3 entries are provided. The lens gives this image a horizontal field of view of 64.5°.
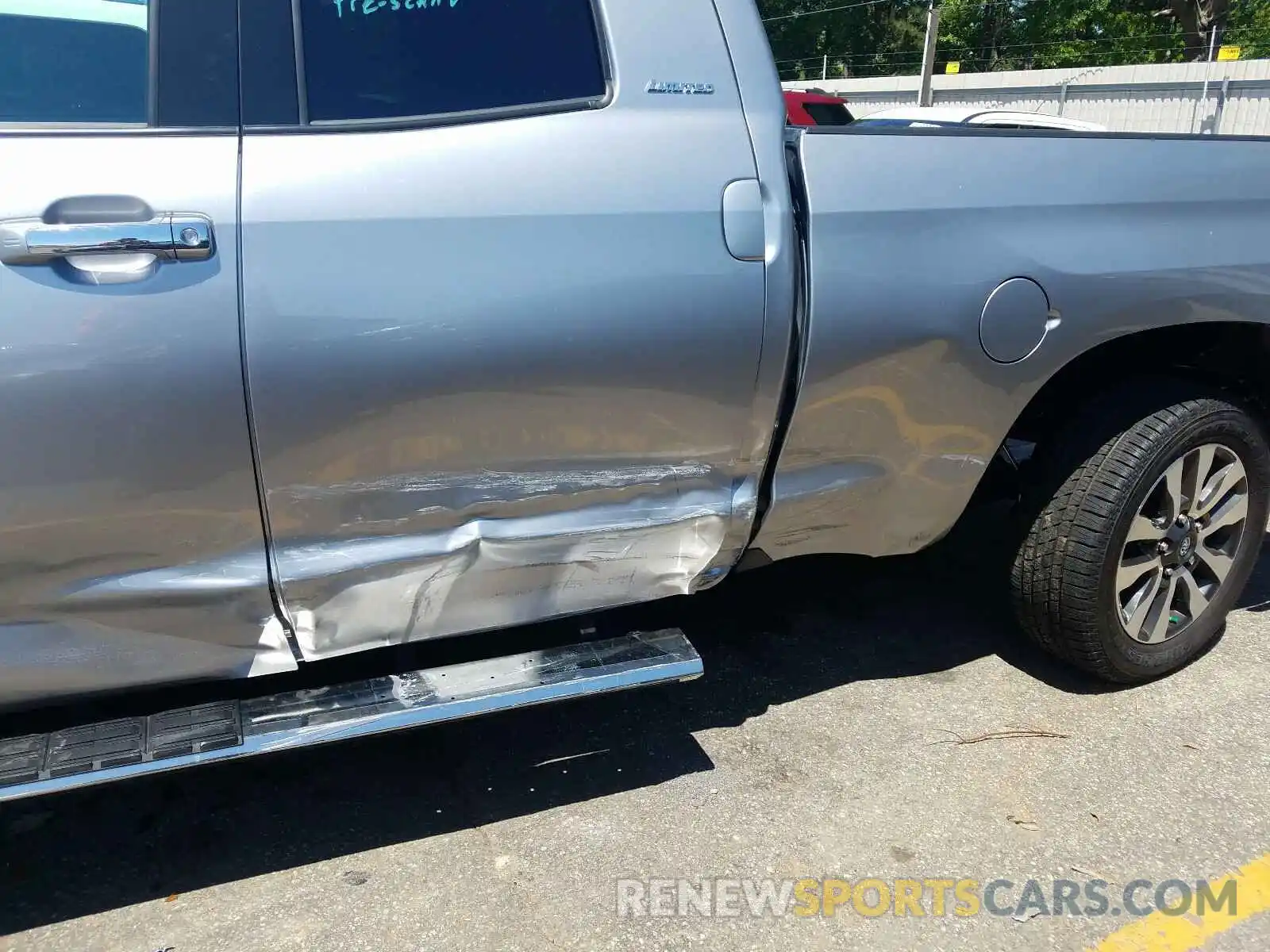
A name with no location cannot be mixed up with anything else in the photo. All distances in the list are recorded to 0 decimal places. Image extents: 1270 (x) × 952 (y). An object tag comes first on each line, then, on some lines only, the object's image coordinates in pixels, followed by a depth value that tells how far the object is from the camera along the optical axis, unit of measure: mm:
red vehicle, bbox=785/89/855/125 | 8789
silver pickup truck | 1722
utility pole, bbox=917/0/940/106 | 21500
